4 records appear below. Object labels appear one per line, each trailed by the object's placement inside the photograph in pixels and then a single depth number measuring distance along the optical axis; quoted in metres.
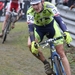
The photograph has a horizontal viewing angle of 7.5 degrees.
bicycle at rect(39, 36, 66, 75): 10.43
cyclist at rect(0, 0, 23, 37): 20.42
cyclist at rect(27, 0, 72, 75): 10.72
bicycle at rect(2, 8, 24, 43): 19.57
